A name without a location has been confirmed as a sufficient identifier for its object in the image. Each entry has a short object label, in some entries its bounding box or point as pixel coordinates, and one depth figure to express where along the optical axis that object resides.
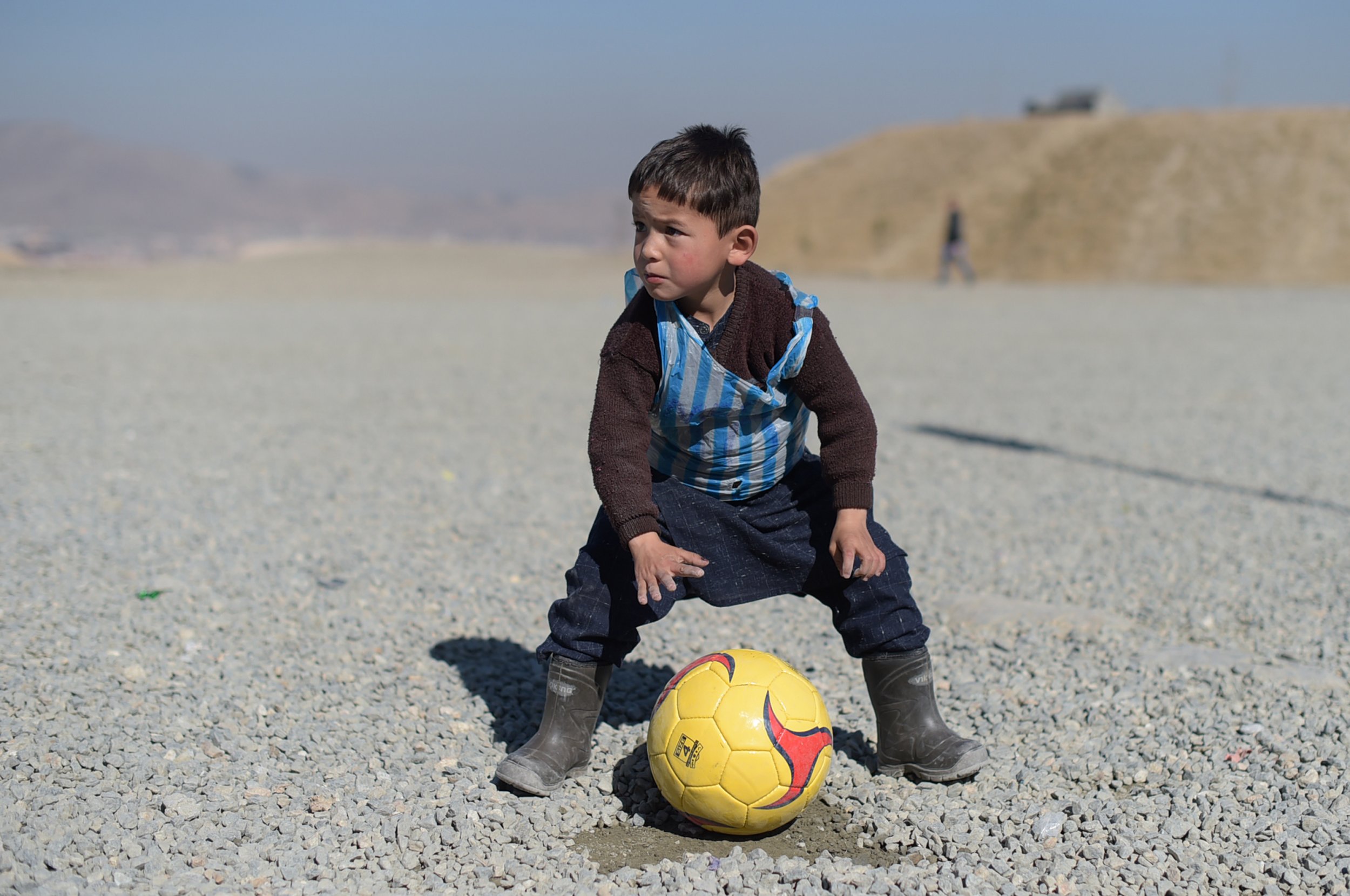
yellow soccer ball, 2.76
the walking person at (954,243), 29.75
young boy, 2.73
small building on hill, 58.84
